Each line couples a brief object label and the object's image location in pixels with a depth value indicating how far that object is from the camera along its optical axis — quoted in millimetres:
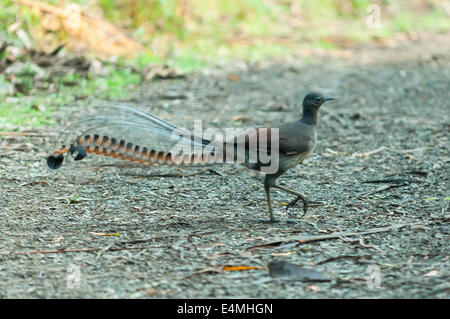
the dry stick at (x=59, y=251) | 6655
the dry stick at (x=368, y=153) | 10953
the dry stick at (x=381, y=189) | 8791
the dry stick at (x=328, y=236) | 6934
